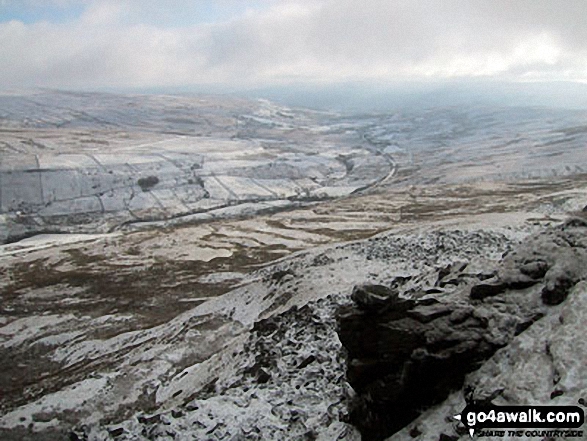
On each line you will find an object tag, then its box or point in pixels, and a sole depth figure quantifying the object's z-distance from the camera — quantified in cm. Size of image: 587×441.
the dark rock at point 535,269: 1571
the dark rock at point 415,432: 1193
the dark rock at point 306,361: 1835
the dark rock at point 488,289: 1551
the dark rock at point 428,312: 1336
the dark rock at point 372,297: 1345
